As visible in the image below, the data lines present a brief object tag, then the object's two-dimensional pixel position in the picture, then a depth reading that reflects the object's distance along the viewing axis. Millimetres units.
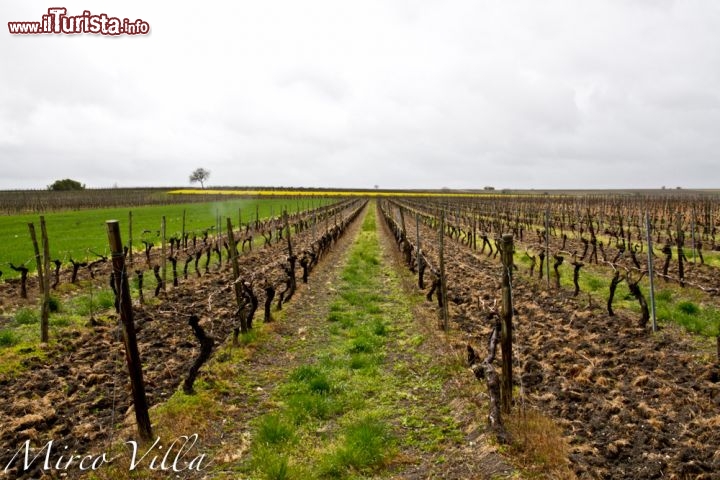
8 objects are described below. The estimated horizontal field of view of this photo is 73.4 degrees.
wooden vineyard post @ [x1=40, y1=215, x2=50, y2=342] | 9188
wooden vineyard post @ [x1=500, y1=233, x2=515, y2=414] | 5742
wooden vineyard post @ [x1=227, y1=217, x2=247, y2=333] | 9484
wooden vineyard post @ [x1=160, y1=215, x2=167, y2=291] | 13988
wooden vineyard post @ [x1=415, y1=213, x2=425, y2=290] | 13809
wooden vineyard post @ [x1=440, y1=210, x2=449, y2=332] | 9508
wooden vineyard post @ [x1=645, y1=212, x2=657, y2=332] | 8977
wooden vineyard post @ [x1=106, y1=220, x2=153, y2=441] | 5242
